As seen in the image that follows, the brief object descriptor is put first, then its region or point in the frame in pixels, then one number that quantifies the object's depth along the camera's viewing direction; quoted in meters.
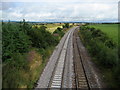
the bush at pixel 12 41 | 13.85
